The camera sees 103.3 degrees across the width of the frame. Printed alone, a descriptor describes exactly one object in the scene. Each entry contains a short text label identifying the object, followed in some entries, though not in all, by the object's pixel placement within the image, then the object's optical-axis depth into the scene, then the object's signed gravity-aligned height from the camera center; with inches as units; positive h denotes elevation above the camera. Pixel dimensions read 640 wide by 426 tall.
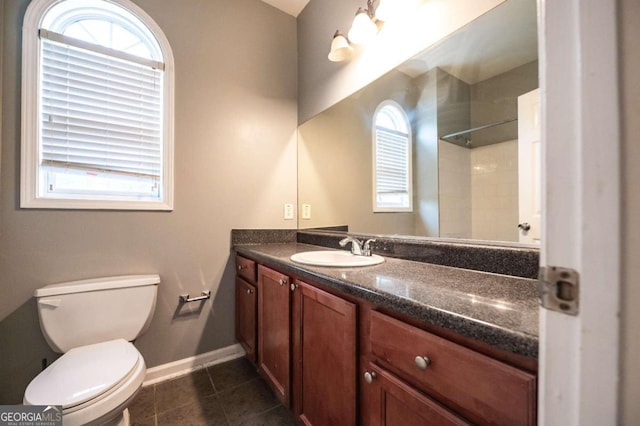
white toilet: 35.4 -25.2
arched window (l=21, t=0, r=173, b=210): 52.0 +24.1
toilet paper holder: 66.0 -22.4
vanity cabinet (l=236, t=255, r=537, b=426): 19.7 -16.6
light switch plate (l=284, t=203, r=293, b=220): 82.0 +0.7
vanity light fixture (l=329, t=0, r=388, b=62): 53.7 +40.2
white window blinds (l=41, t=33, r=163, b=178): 54.0 +23.4
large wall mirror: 43.1 +17.4
